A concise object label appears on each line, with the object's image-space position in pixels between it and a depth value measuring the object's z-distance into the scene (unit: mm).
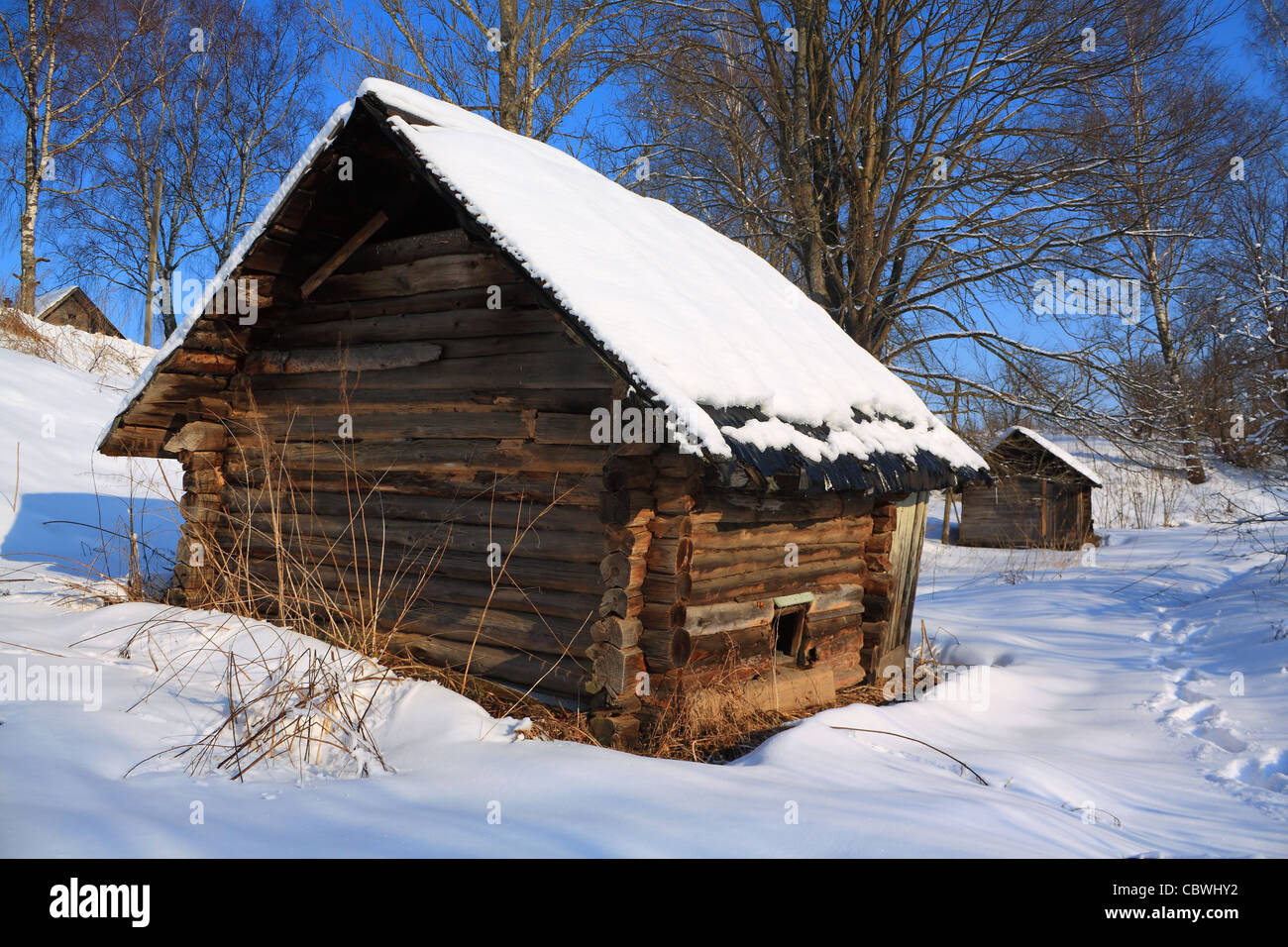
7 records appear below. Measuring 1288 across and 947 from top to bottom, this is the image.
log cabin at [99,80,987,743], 5023
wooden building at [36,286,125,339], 28250
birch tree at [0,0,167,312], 17141
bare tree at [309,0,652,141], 14492
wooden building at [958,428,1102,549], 21422
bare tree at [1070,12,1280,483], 12242
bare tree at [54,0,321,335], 22219
